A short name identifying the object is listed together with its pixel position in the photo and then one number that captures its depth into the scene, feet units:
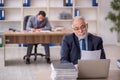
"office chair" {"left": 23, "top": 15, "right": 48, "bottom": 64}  21.72
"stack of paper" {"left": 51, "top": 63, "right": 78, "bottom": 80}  7.22
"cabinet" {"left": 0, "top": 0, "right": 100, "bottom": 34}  27.27
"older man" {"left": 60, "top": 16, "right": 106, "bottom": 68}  9.88
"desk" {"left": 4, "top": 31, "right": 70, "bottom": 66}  19.74
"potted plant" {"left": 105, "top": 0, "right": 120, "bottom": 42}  26.50
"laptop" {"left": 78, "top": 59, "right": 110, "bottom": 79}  7.61
